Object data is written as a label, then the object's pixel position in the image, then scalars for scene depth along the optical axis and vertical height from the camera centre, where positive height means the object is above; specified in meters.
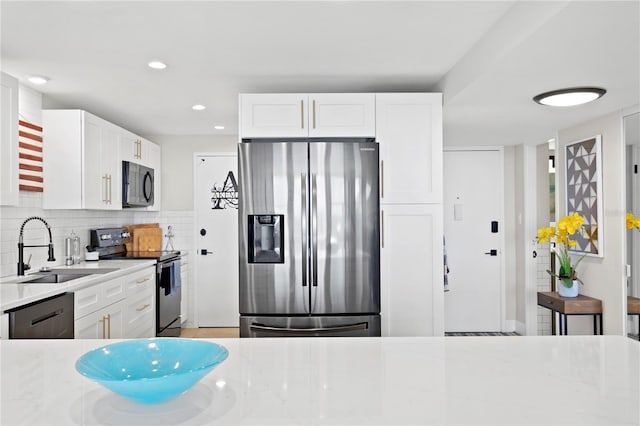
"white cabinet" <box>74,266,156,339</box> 3.05 -0.69
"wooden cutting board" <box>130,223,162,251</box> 5.21 -0.25
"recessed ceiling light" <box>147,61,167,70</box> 3.06 +1.02
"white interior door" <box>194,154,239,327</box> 5.61 -0.40
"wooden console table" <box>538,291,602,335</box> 3.63 -0.74
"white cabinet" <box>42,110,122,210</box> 3.67 +0.47
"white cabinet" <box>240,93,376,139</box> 3.36 +0.72
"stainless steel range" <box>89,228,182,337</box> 4.50 -0.53
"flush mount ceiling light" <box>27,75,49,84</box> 3.33 +1.01
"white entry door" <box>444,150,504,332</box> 5.24 -0.28
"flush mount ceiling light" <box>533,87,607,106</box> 2.91 +0.76
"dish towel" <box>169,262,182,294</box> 4.85 -0.64
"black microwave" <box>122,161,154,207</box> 4.50 +0.33
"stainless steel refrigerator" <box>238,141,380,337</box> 3.24 -0.15
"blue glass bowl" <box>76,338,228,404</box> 0.94 -0.34
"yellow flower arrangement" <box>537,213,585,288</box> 3.67 -0.21
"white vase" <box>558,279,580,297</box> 3.79 -0.63
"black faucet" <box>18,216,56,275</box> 3.15 -0.27
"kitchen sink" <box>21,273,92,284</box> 3.26 -0.43
